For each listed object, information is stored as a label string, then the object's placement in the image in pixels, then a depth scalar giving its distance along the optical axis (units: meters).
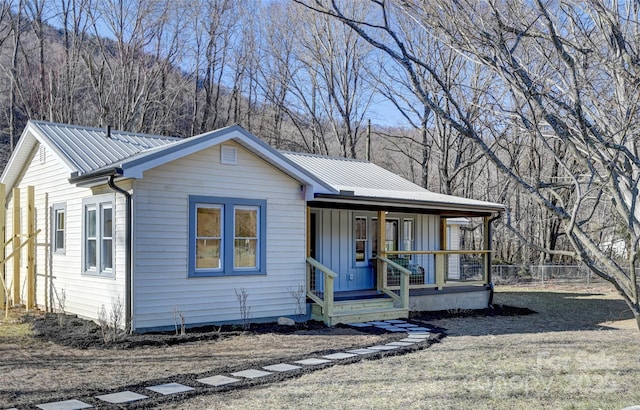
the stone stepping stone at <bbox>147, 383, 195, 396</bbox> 6.48
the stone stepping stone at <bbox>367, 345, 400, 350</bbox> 9.15
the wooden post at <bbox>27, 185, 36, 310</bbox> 12.97
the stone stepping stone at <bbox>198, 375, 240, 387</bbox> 6.85
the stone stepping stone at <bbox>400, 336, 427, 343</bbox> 9.83
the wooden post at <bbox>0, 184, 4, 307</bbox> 12.62
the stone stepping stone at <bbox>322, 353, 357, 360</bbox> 8.35
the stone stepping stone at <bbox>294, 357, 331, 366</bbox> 7.98
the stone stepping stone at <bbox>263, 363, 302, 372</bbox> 7.55
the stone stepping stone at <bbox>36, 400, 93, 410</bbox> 5.76
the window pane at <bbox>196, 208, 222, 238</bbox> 10.92
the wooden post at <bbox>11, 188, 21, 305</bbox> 13.50
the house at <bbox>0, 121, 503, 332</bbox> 10.22
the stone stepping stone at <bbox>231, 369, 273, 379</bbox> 7.20
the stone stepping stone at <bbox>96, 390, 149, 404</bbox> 6.07
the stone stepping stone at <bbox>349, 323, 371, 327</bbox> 11.82
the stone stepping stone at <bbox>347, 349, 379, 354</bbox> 8.80
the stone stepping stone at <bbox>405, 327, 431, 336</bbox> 10.77
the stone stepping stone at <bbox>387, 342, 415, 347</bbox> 9.52
